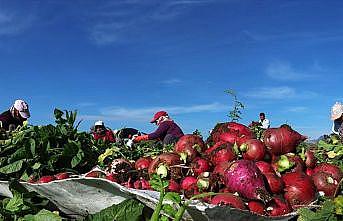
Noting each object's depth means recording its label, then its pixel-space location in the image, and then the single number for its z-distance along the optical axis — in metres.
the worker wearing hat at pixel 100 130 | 7.55
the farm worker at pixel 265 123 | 10.82
